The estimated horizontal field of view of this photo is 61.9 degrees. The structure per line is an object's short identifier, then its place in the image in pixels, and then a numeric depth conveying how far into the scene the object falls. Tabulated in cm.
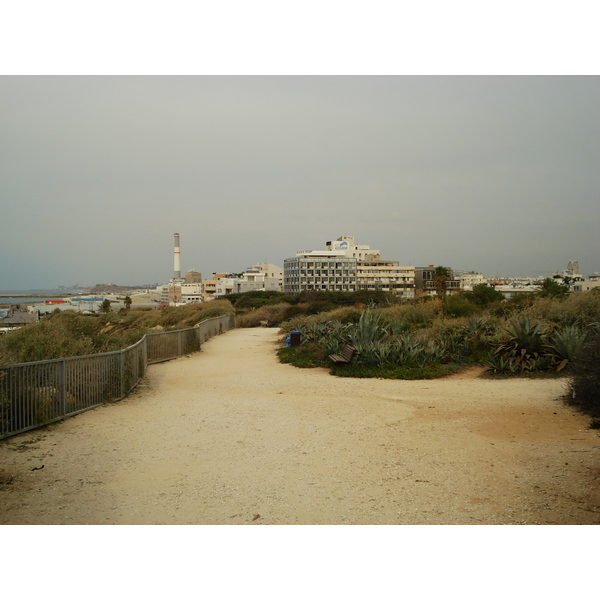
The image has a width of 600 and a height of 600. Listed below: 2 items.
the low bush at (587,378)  694
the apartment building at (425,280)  11432
